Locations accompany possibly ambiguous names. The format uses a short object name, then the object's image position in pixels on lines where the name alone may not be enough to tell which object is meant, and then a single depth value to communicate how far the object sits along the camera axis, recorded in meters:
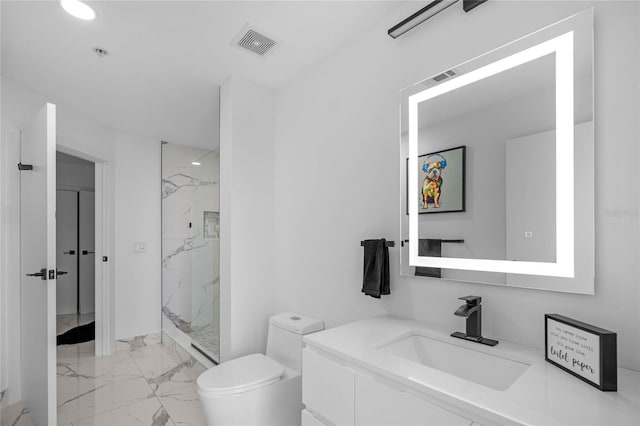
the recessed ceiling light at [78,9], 1.65
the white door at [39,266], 1.89
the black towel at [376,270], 1.67
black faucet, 1.25
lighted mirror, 1.10
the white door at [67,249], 4.91
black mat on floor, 3.75
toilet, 1.66
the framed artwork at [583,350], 0.85
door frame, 3.40
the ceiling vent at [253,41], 1.92
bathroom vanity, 0.79
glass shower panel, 3.24
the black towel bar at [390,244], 1.66
